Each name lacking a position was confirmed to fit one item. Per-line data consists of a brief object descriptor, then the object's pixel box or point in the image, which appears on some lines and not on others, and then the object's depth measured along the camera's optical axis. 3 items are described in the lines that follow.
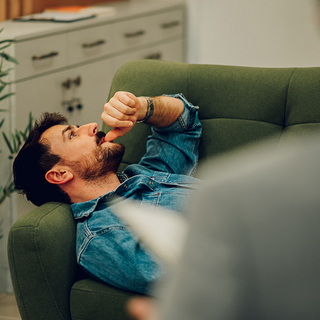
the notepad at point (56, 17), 2.60
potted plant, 2.20
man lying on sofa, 1.73
